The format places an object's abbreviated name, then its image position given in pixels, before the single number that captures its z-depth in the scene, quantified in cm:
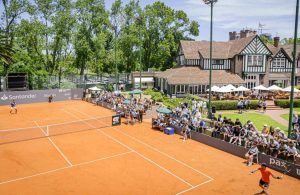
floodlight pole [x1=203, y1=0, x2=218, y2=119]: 2098
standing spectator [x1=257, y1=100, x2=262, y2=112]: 2668
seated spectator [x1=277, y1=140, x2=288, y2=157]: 1280
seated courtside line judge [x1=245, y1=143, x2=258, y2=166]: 1336
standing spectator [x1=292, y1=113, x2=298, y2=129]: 1907
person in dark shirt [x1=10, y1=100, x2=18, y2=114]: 2581
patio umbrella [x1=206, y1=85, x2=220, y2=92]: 2940
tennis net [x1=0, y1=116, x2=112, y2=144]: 1791
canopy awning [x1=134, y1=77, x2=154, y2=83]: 4002
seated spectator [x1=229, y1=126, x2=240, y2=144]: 1534
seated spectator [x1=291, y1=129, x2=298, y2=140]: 1478
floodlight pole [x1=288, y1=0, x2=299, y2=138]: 1367
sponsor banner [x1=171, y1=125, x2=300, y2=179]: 1217
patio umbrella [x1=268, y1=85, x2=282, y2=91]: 3006
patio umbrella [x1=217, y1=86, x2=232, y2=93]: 2925
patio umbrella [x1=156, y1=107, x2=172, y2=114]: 1964
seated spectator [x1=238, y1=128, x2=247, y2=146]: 1494
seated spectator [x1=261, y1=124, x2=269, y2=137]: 1429
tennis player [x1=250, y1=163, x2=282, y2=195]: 995
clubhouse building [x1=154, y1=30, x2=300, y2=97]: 3376
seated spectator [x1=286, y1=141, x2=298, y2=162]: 1257
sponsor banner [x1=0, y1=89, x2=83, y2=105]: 3094
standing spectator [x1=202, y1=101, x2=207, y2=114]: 2495
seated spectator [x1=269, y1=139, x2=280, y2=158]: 1317
